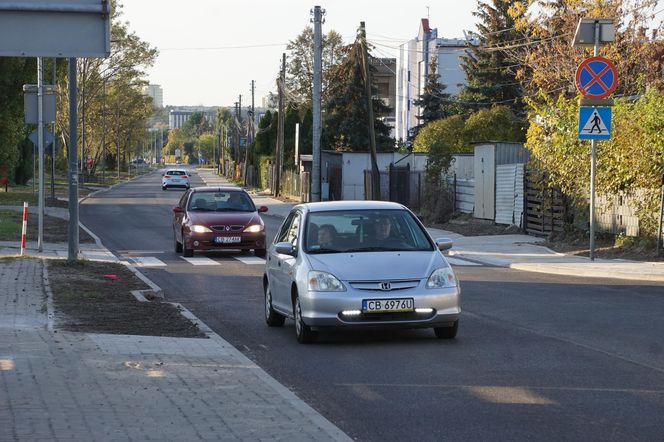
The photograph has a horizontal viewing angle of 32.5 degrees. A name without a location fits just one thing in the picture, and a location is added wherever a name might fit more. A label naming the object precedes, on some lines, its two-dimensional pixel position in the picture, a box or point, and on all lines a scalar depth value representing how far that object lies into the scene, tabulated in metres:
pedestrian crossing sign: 21.41
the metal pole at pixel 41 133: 22.64
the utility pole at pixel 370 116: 43.81
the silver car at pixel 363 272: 11.33
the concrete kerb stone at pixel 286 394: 7.12
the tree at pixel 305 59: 106.44
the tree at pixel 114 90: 76.44
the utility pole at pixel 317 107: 45.12
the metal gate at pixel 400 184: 45.00
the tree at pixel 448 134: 59.97
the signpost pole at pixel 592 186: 21.66
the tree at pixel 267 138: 93.31
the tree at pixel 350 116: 82.30
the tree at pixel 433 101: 82.25
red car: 24.94
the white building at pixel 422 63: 109.06
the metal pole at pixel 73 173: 19.53
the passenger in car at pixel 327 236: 12.22
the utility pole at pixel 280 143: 68.75
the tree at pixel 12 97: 49.09
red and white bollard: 22.28
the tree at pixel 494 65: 73.06
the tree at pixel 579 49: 45.81
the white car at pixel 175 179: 77.69
